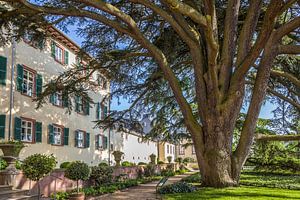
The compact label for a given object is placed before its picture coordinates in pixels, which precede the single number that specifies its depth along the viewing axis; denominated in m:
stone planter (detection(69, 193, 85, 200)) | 11.47
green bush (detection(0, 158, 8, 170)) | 12.69
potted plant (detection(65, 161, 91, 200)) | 13.02
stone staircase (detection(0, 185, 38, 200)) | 10.55
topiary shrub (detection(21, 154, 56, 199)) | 10.54
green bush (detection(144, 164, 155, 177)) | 27.61
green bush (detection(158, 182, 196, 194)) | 12.75
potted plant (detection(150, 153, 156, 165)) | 32.35
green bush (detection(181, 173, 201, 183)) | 17.62
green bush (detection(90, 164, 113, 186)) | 16.59
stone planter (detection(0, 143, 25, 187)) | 11.77
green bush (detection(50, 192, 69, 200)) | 12.10
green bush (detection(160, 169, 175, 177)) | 30.23
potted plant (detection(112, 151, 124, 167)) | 23.55
